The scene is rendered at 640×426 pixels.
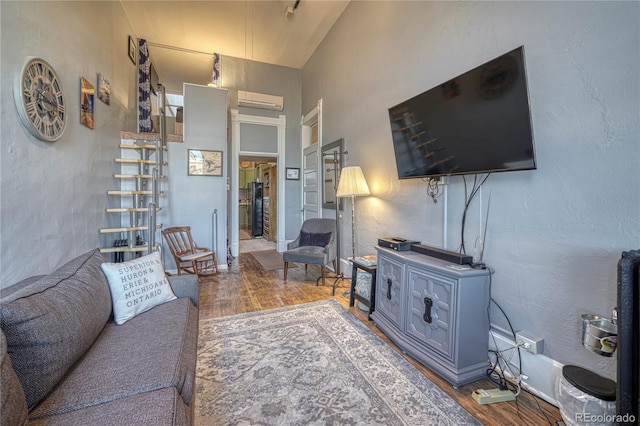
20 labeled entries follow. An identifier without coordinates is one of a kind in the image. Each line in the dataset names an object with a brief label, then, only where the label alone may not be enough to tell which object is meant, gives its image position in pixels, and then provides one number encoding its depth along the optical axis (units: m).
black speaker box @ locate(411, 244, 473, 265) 1.89
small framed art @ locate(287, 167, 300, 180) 5.70
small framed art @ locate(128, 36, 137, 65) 4.19
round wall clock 1.72
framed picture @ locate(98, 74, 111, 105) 3.05
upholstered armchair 3.59
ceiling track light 3.74
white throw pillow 1.63
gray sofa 0.89
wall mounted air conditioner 5.23
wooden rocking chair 3.84
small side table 2.61
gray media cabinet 1.71
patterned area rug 1.46
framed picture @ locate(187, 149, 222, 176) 4.30
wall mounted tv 1.54
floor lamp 3.19
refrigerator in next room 8.05
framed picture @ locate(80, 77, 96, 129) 2.64
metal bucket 1.21
